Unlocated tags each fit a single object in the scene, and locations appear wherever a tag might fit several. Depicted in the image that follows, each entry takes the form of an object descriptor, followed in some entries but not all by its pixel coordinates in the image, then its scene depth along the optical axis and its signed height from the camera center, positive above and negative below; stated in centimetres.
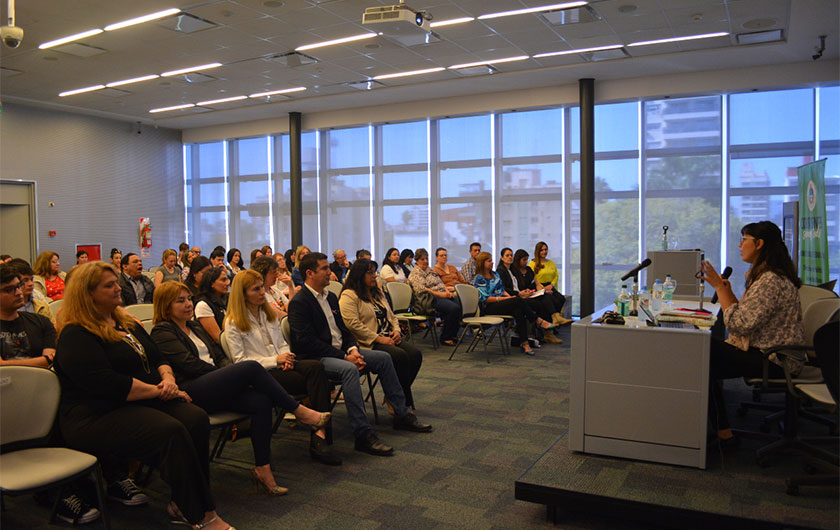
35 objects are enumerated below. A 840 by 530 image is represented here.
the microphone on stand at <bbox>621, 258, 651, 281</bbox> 364 -21
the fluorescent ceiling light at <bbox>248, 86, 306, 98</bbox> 1027 +253
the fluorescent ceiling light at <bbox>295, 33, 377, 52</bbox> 746 +249
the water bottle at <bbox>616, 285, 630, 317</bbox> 390 -46
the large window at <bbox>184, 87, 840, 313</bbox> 920 +102
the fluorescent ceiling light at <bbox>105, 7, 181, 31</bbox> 649 +244
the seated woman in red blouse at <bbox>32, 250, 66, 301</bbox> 648 -36
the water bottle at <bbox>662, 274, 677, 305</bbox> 452 -44
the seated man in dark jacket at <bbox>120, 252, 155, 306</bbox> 666 -50
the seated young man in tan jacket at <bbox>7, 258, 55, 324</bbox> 399 -35
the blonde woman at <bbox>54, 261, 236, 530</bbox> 277 -81
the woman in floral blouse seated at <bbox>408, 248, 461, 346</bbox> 809 -76
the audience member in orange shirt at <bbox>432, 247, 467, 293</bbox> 889 -54
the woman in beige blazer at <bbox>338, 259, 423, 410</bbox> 458 -66
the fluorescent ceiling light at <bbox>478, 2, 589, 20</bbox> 642 +246
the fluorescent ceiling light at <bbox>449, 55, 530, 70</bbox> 852 +253
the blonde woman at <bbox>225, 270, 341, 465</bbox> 378 -72
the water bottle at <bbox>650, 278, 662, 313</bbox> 399 -44
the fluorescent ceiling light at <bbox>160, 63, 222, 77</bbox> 863 +248
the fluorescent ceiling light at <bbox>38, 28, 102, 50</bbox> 710 +244
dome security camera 500 +172
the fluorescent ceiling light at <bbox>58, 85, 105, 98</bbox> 984 +249
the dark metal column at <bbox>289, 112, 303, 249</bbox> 1233 +116
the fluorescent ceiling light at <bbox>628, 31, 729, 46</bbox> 746 +248
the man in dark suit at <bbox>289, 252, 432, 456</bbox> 400 -80
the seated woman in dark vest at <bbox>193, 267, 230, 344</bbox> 404 -43
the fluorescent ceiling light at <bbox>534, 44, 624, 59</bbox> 797 +249
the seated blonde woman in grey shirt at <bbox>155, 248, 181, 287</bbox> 809 -39
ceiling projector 561 +205
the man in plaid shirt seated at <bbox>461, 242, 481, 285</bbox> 848 -50
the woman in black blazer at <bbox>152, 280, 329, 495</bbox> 331 -80
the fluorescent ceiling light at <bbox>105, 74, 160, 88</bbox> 924 +248
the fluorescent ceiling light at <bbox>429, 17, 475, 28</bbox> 689 +248
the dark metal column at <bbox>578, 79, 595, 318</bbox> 964 +62
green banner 682 +6
